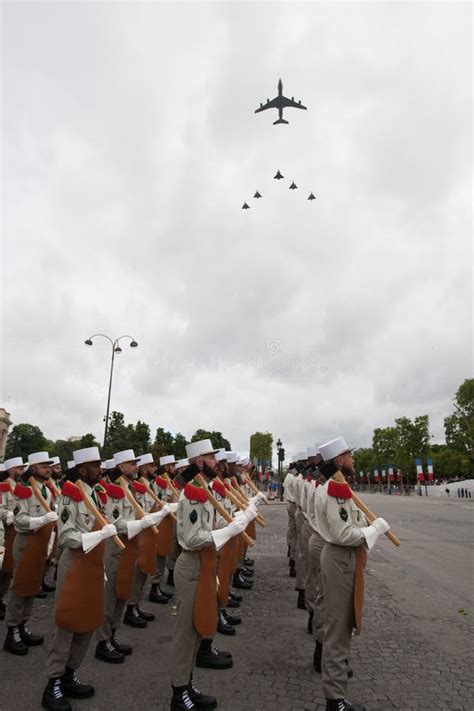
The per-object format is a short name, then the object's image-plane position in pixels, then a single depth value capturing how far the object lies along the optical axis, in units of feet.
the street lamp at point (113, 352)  86.60
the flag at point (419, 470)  197.81
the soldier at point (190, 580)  14.58
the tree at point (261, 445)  495.61
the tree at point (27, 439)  374.02
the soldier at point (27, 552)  19.52
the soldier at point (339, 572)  14.12
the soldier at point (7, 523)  23.79
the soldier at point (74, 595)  15.17
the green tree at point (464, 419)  240.73
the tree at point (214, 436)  306.14
